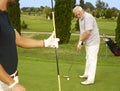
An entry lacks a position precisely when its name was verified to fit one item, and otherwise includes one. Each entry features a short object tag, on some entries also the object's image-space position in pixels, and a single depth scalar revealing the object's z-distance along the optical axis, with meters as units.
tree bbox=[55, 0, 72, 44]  9.82
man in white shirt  4.09
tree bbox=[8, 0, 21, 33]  10.24
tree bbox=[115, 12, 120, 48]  9.39
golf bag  7.37
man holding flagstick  1.76
